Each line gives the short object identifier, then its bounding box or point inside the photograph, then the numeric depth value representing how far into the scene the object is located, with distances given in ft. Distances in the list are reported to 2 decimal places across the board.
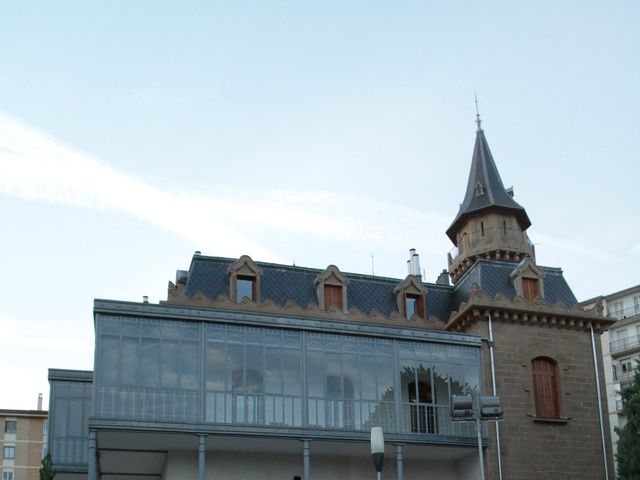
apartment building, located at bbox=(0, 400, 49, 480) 278.46
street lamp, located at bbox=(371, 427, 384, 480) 59.88
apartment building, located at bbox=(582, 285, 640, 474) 229.45
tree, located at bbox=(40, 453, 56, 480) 94.72
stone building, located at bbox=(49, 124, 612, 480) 93.91
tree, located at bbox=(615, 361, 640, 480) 102.27
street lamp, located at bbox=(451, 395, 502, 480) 59.21
